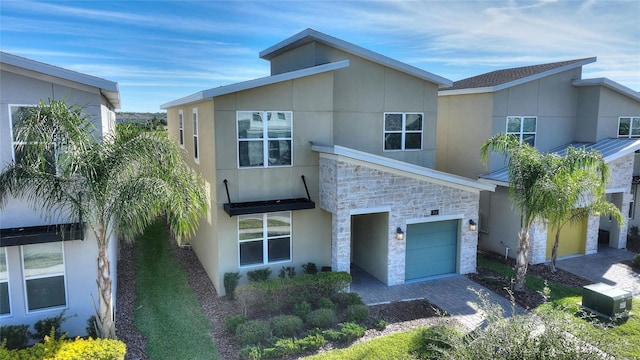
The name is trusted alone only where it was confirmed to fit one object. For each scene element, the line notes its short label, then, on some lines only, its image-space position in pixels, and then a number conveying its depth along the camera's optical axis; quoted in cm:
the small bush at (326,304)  1102
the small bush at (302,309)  1066
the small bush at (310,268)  1309
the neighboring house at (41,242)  873
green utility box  1083
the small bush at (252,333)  936
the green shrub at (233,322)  1002
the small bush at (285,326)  976
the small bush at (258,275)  1248
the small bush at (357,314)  1059
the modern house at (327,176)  1216
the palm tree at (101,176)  772
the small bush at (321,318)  1023
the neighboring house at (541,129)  1653
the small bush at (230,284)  1211
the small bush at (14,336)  866
